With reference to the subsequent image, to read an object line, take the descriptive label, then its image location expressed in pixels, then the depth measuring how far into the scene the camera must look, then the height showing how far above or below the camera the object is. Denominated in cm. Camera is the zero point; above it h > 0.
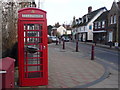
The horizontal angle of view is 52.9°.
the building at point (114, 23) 2070 +293
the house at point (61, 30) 7143 +557
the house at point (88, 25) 3323 +429
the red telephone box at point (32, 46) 369 -22
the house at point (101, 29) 2577 +237
